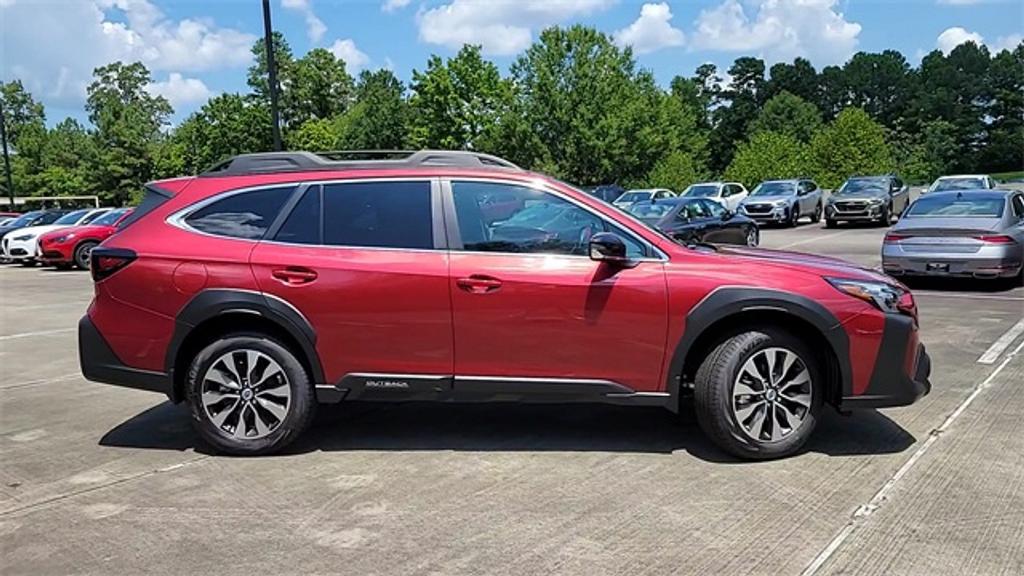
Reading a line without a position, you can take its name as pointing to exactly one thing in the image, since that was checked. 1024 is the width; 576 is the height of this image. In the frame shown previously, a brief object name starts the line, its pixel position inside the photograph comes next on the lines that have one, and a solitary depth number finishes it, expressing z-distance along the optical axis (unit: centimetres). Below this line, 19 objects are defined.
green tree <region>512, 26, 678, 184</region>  5734
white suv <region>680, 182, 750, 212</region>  3117
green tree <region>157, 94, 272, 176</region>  7456
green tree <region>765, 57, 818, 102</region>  11675
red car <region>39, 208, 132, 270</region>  2075
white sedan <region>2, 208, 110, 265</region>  2259
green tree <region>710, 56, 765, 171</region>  10850
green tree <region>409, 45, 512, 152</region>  6263
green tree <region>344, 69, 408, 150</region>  7124
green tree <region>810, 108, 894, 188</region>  4869
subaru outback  467
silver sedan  1111
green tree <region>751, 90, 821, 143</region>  9769
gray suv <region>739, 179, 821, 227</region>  2834
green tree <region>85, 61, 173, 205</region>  7319
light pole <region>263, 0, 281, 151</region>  1497
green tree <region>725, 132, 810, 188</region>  4819
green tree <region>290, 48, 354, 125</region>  8368
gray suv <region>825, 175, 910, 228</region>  2616
